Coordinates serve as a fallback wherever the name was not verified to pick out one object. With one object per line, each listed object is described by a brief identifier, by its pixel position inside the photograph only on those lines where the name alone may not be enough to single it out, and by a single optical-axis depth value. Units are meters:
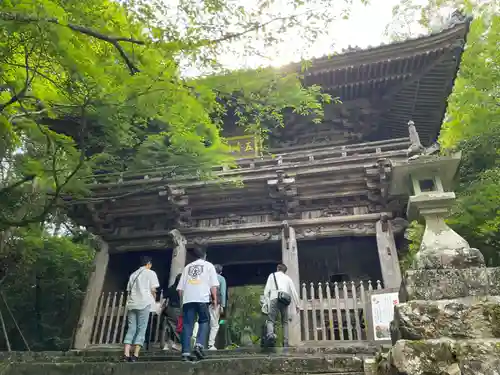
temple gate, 8.41
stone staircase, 3.54
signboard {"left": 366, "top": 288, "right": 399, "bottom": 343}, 6.38
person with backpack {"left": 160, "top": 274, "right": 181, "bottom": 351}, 7.85
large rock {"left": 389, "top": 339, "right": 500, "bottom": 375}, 2.72
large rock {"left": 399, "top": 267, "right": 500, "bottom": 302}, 3.23
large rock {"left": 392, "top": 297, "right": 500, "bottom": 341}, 2.99
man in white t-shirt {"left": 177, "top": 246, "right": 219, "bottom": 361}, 4.95
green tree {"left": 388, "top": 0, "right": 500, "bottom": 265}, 7.89
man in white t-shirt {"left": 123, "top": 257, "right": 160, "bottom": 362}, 5.43
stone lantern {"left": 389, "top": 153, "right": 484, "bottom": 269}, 3.52
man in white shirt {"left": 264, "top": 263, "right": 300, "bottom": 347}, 6.63
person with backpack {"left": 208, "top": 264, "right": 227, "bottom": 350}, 7.10
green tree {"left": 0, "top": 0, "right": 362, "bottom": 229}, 4.61
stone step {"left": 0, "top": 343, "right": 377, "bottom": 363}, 4.93
